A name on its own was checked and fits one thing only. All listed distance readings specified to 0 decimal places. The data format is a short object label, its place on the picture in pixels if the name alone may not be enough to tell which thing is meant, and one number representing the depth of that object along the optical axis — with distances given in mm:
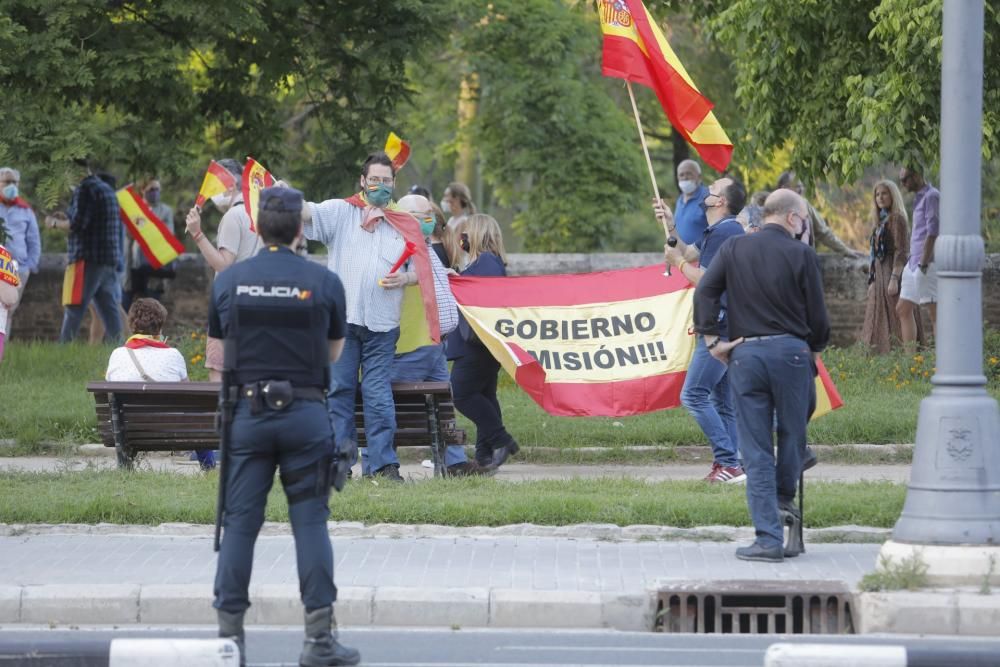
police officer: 14594
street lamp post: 17375
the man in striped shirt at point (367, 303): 23266
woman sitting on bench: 25281
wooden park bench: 23875
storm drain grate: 16953
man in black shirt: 18562
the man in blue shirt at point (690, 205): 26078
